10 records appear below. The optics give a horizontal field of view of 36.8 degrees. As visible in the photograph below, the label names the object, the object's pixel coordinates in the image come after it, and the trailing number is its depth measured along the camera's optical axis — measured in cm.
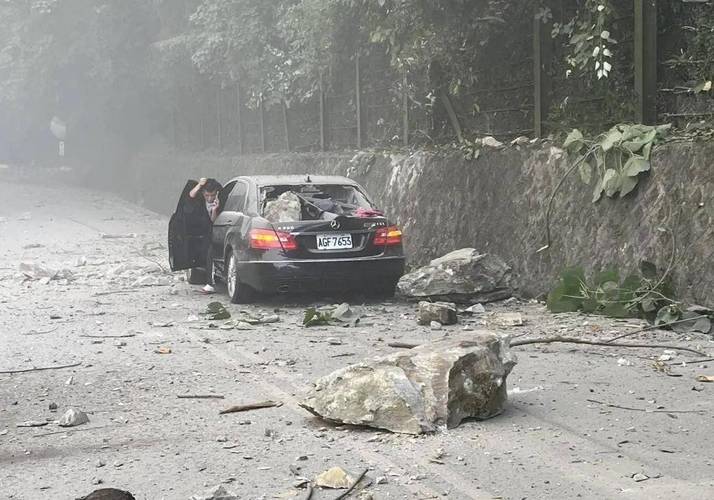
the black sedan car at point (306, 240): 1197
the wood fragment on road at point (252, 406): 697
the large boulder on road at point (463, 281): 1223
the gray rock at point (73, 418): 673
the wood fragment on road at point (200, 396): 742
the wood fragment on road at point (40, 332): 1080
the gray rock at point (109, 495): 458
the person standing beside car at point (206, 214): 1397
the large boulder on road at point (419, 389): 627
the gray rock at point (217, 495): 501
